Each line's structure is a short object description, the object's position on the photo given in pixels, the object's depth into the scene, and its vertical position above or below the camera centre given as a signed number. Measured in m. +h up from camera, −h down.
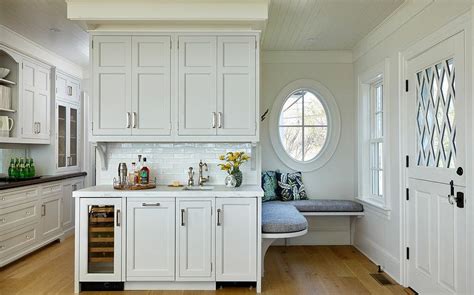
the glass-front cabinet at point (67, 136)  5.25 +0.21
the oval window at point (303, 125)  5.04 +0.35
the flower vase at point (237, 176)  3.54 -0.26
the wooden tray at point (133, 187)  3.34 -0.35
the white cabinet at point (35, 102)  4.49 +0.62
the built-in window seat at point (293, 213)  3.32 -0.69
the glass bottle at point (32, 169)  4.71 -0.27
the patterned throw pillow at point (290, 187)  4.71 -0.48
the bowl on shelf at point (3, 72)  4.19 +0.89
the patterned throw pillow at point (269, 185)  4.64 -0.45
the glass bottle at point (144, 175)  3.58 -0.25
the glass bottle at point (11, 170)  4.45 -0.26
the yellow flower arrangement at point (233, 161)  3.54 -0.11
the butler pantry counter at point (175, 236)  3.19 -0.76
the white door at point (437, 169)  2.62 -0.15
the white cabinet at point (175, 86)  3.45 +0.61
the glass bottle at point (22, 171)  4.51 -0.27
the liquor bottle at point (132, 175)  3.61 -0.26
